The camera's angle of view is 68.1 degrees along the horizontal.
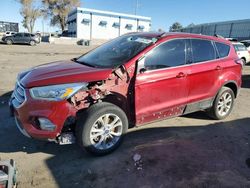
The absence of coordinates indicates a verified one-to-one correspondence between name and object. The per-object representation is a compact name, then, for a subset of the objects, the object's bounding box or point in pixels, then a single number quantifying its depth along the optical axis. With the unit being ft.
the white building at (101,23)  139.97
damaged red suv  8.42
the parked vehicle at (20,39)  75.82
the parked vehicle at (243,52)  33.43
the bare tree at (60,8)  148.87
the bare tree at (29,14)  149.98
